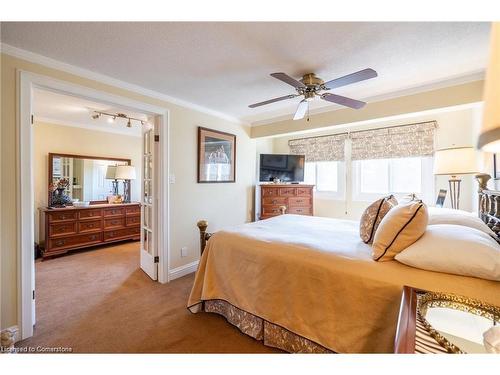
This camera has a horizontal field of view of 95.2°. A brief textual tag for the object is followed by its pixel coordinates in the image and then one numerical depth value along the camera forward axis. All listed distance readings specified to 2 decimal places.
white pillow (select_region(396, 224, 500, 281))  1.14
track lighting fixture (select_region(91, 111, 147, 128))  3.64
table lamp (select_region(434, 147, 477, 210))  2.31
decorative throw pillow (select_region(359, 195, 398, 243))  1.75
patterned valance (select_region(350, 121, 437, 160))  3.52
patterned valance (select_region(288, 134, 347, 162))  4.45
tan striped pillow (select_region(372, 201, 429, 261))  1.40
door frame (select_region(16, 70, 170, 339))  1.82
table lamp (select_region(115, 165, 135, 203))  4.61
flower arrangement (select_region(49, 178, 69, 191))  3.89
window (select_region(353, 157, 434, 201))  3.63
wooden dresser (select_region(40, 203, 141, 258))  3.58
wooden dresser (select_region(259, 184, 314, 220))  4.26
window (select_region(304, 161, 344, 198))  4.52
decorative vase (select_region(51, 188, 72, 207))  3.86
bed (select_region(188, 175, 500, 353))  1.25
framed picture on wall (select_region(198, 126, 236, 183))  3.30
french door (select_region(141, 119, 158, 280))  2.90
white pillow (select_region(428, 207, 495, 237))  1.60
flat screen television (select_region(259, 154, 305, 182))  4.61
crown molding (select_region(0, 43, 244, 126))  1.81
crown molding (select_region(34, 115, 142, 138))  3.85
